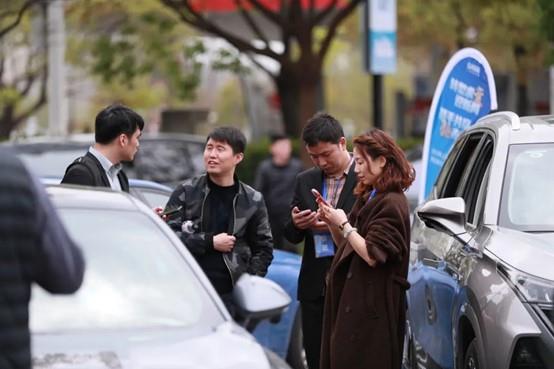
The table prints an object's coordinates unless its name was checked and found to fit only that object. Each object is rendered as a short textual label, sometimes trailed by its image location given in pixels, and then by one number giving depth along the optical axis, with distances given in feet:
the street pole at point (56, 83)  135.92
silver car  36.88
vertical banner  67.04
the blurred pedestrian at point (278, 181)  93.44
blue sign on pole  100.07
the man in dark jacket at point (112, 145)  43.43
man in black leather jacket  44.16
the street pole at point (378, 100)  106.34
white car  28.13
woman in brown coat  41.70
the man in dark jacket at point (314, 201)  46.47
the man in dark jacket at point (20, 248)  25.27
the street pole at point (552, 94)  115.02
